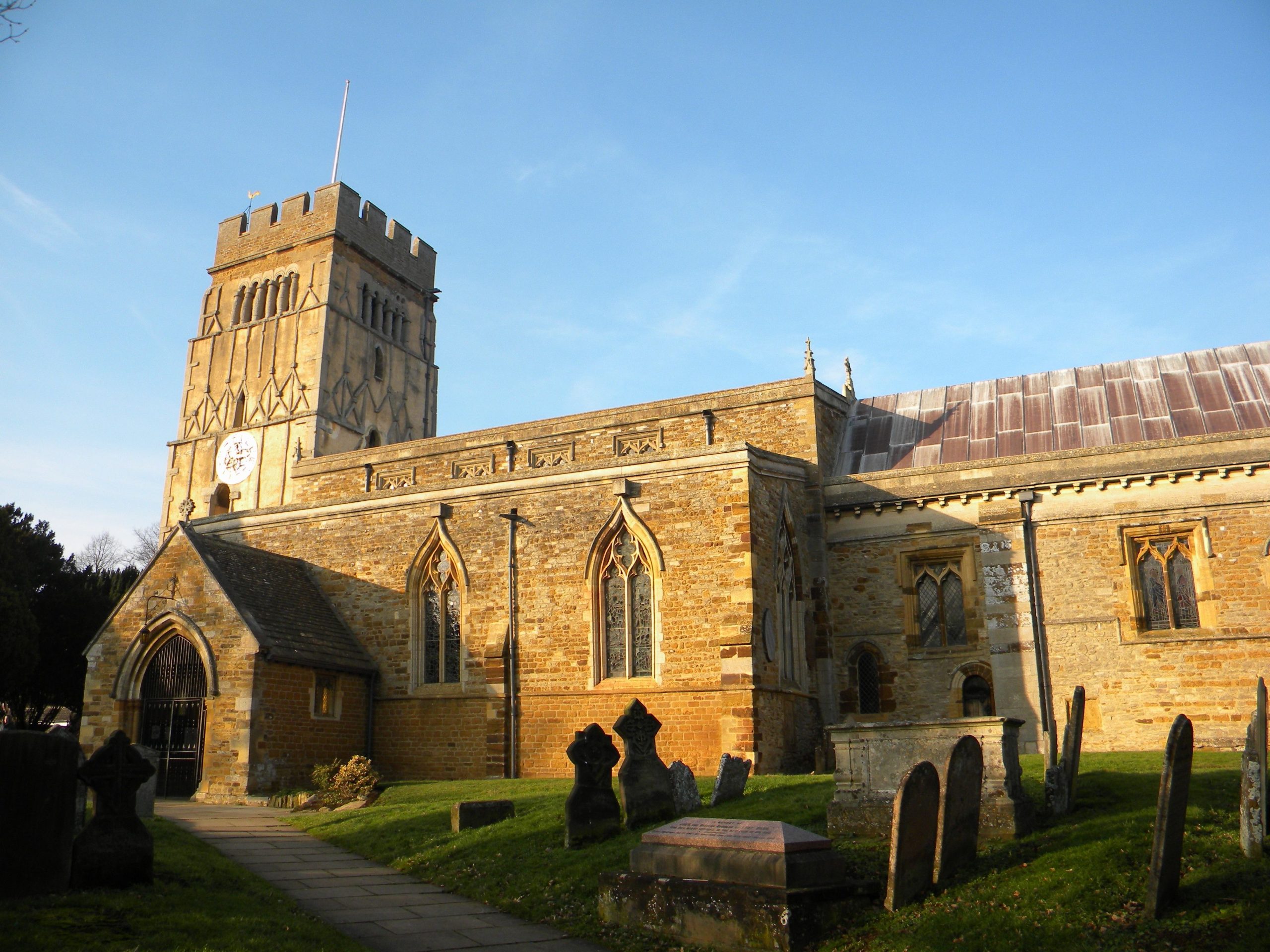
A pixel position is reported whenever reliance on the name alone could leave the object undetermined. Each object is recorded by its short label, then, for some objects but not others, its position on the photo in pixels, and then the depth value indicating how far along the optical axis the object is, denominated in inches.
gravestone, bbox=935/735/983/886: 357.1
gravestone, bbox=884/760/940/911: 339.9
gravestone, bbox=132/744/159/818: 586.6
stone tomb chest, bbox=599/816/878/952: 329.4
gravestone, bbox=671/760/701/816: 510.6
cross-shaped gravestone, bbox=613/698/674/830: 494.3
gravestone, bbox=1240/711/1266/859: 334.6
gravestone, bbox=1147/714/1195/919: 308.7
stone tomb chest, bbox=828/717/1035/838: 399.2
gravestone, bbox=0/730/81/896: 320.2
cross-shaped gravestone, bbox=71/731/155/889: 352.8
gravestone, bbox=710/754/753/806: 519.8
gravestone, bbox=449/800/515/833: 545.6
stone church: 791.1
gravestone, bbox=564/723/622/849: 476.7
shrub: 728.3
